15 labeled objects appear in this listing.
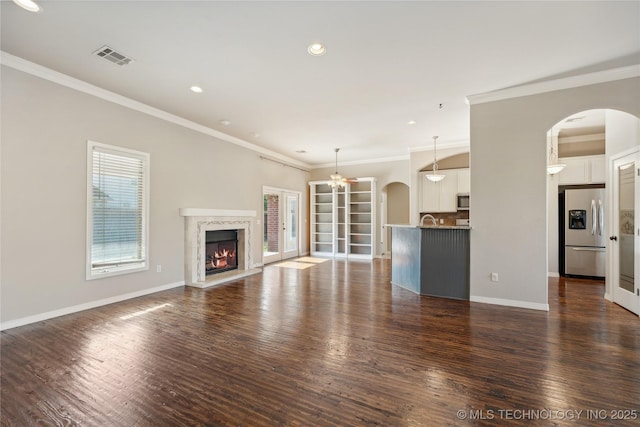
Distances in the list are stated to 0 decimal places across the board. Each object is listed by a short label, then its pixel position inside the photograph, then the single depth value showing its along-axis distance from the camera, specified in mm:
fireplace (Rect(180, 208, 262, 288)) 5352
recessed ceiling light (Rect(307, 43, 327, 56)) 2998
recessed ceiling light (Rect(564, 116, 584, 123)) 5028
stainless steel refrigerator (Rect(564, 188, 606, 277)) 5508
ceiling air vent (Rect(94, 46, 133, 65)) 3109
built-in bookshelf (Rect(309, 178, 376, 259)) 9023
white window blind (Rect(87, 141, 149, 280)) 4062
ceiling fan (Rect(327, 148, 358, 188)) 7156
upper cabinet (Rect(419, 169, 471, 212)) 7398
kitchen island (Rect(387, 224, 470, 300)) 4363
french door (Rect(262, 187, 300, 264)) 7969
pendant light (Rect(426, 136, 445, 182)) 6446
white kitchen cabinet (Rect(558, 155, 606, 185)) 5746
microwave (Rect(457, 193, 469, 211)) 7348
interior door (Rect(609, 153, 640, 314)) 3686
